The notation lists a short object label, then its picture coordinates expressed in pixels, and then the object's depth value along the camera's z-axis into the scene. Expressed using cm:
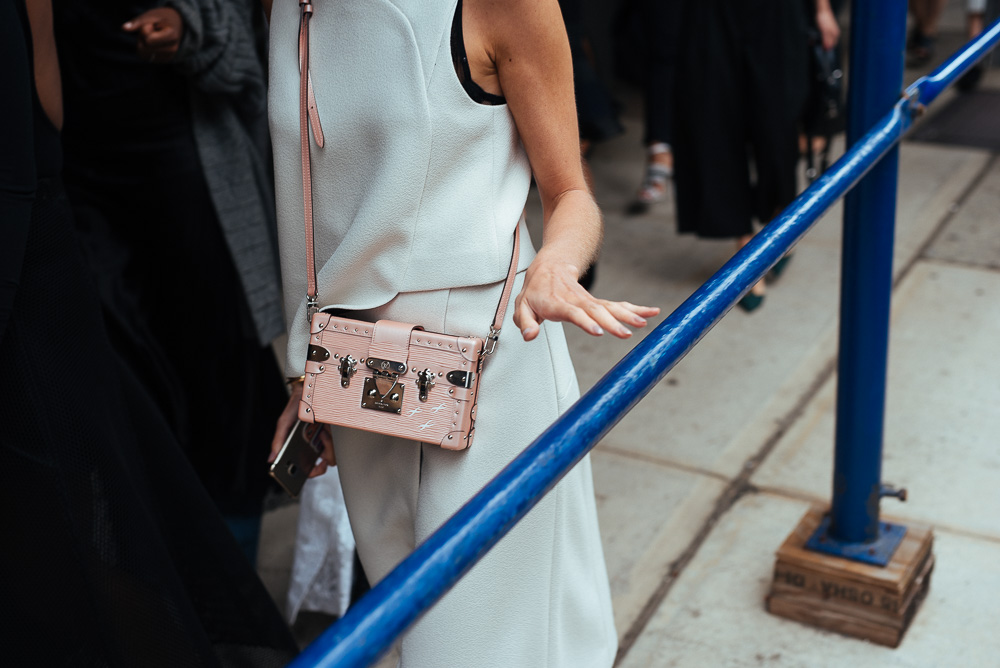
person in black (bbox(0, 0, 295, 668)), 179
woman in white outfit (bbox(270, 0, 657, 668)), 146
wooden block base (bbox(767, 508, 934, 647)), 242
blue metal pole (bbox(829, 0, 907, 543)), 221
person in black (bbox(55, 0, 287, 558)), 253
